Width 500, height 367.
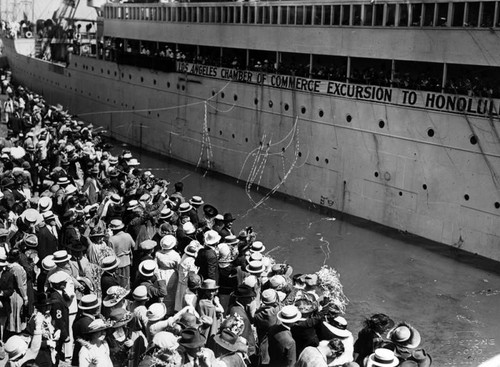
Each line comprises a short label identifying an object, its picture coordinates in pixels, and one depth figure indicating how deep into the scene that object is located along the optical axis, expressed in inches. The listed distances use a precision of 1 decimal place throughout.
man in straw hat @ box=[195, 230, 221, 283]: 302.2
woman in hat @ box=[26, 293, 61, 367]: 219.3
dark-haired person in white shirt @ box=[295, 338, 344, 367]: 194.9
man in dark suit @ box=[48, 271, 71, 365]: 249.3
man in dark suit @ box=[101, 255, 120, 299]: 278.1
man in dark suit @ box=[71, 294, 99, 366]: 222.3
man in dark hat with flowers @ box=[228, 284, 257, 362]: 245.0
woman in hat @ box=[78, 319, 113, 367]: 206.4
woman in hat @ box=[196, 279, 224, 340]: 248.1
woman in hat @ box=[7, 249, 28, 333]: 283.4
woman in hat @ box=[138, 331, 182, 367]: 185.0
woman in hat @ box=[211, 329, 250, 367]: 198.5
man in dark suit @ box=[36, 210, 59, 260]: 338.0
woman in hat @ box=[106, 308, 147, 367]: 222.8
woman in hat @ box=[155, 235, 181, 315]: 290.5
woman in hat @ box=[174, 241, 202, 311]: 310.3
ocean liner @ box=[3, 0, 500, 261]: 554.6
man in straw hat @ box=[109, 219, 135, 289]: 340.5
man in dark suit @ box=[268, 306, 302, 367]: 222.7
